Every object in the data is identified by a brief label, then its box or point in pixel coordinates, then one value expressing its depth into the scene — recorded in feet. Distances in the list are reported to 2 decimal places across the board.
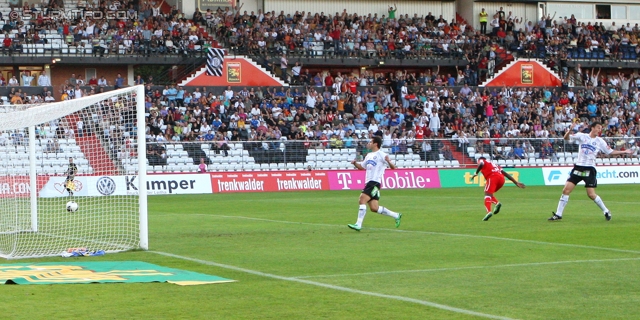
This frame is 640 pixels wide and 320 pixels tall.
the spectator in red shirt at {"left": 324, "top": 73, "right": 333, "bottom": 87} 167.73
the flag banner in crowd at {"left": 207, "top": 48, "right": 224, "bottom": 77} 160.25
